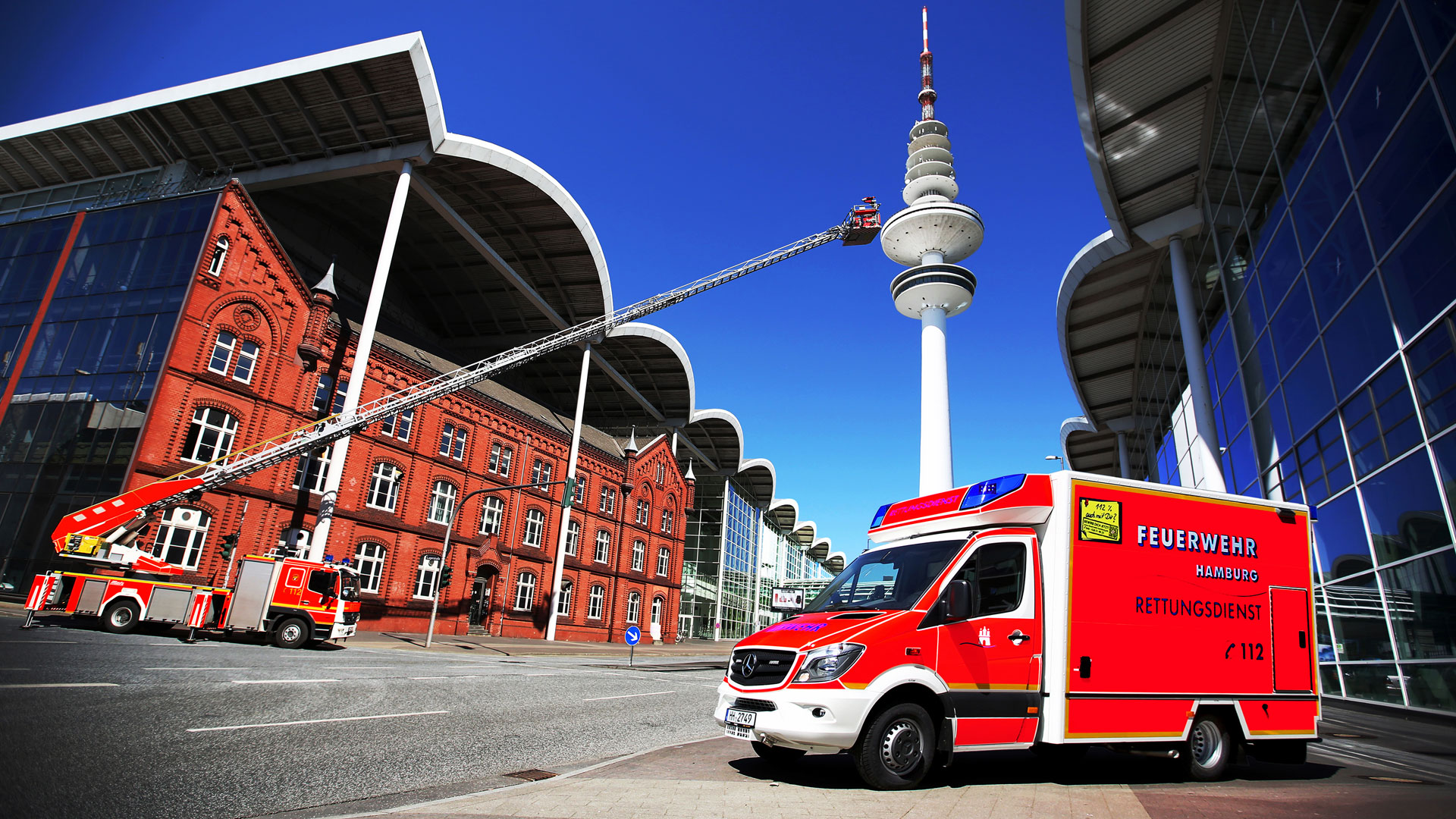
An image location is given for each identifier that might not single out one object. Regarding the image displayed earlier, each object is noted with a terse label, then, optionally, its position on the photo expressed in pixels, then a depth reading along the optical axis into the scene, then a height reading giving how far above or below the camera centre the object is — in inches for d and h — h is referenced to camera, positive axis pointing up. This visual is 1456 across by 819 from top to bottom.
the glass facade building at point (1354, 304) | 430.3 +263.4
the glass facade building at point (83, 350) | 903.7 +321.1
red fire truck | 665.6 +6.2
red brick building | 947.3 +241.0
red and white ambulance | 247.8 +7.7
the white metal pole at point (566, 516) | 1454.2 +197.7
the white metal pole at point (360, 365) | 990.4 +341.9
